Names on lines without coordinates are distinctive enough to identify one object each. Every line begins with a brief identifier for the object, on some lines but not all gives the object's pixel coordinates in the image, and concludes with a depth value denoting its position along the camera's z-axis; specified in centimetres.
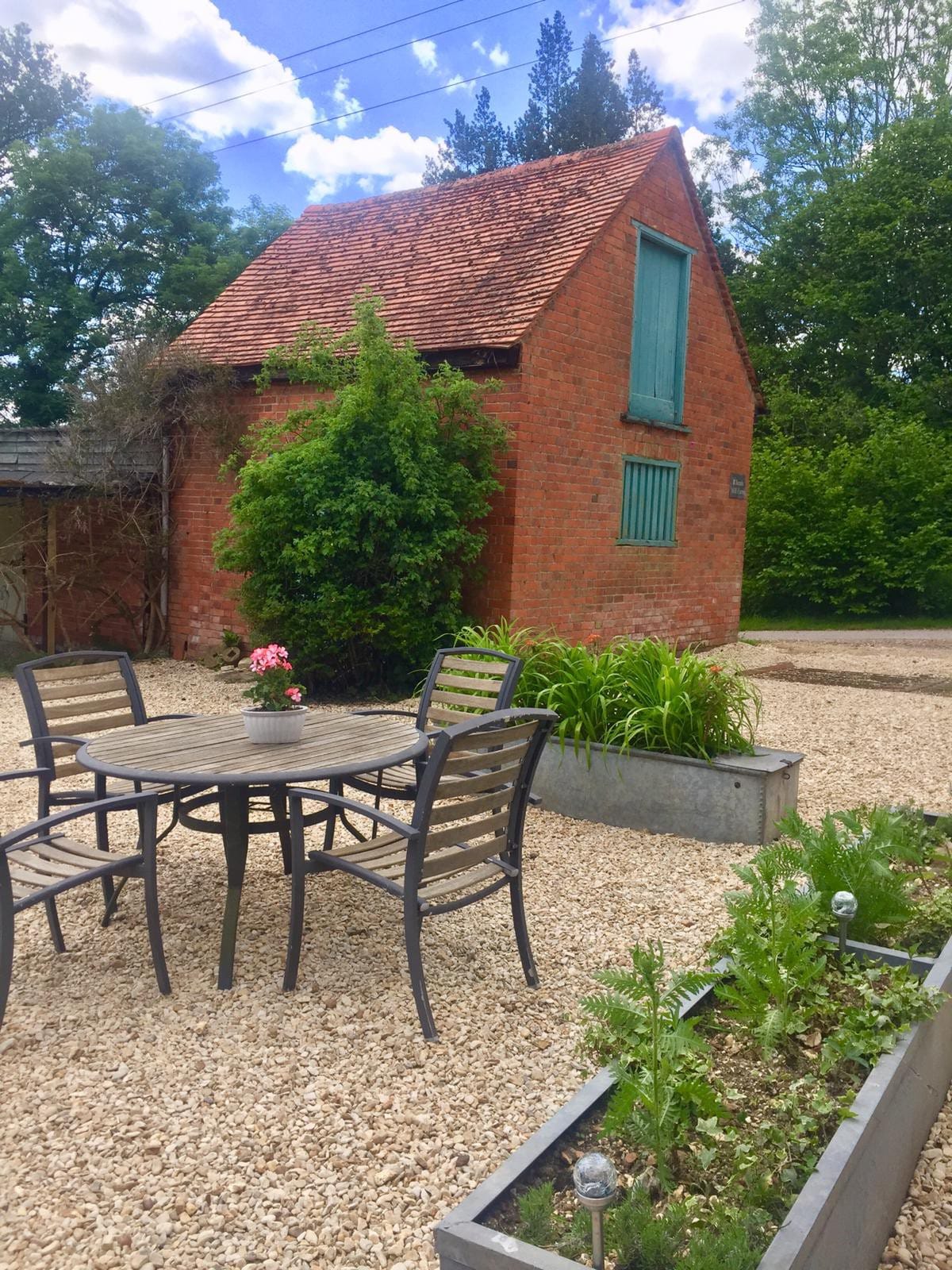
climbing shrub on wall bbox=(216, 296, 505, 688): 920
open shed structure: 1196
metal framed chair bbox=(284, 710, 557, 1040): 326
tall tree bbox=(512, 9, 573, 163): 3403
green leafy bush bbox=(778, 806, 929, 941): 331
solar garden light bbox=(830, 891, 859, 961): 296
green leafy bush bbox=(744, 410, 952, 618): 1900
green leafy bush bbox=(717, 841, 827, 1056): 269
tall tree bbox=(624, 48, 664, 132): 3372
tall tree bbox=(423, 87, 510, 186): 3541
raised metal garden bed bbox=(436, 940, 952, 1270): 181
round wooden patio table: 351
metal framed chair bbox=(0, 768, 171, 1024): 315
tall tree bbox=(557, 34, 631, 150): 3325
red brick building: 1044
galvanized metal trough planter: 529
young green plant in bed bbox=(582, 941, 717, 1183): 218
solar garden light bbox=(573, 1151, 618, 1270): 171
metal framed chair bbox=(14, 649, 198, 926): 421
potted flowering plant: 405
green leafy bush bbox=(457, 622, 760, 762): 553
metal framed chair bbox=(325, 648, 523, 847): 467
